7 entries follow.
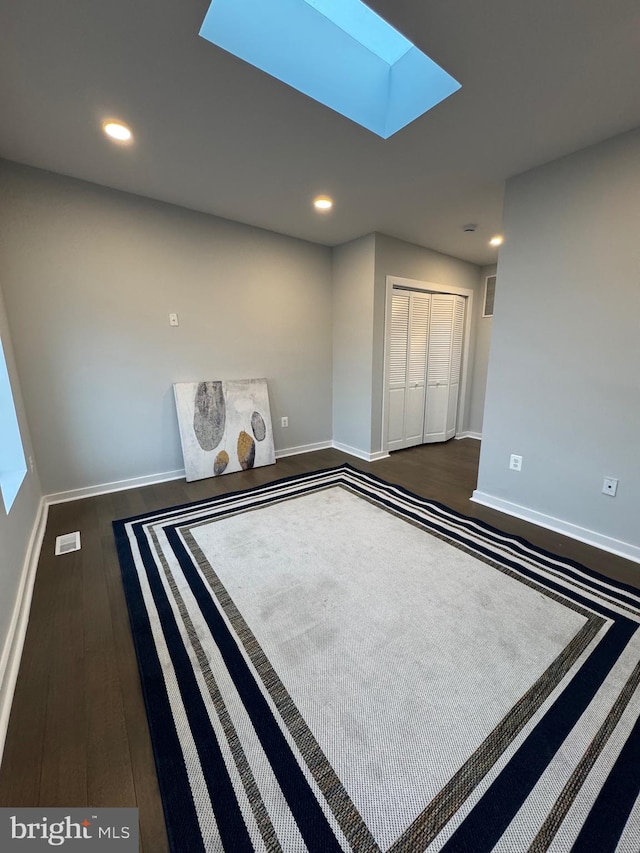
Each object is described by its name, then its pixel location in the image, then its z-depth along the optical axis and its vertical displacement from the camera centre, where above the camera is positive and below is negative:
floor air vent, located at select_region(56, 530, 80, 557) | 2.23 -1.24
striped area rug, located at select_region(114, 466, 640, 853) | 0.95 -1.28
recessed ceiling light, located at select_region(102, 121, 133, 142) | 1.94 +1.27
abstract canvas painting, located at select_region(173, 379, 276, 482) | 3.33 -0.74
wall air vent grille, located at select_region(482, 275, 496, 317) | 4.68 +0.75
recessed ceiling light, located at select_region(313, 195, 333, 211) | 2.83 +1.24
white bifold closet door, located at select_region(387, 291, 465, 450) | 4.10 -0.20
